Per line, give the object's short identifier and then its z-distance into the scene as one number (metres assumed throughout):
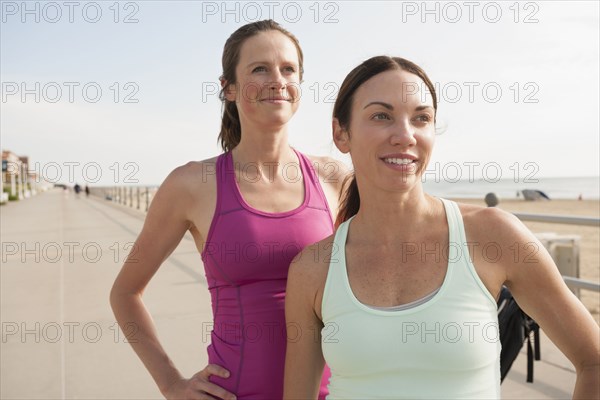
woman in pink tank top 1.80
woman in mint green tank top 1.45
